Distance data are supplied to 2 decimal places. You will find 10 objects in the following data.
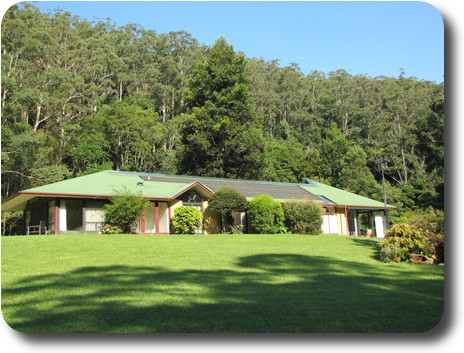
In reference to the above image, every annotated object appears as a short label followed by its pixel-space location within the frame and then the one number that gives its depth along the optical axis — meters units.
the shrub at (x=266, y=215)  24.78
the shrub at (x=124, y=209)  21.84
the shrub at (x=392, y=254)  13.97
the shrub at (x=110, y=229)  22.06
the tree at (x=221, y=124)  40.59
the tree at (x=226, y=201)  24.70
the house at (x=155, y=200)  22.45
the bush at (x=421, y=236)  13.58
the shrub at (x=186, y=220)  23.72
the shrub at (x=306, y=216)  25.08
